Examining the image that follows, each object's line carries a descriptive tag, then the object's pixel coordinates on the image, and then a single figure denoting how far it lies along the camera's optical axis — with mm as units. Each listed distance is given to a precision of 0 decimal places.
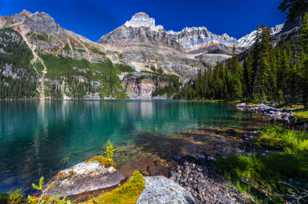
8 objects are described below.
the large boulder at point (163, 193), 9406
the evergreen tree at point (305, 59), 44888
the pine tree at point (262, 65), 78000
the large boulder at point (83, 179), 12930
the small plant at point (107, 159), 15834
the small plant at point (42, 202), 5230
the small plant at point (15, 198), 10023
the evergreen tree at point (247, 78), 96012
